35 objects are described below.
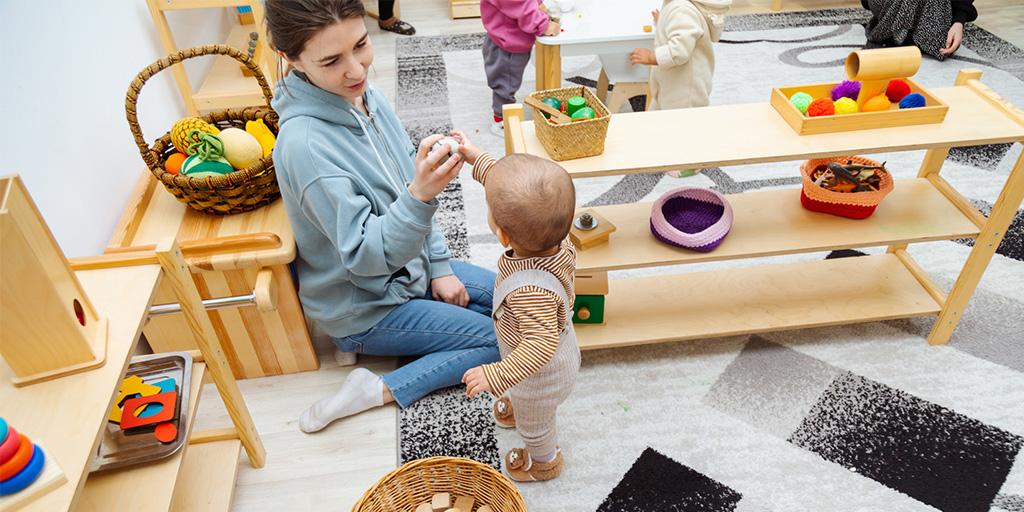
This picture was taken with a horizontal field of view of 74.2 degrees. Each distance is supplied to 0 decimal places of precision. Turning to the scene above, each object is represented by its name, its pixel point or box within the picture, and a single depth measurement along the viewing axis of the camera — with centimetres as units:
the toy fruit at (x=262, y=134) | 169
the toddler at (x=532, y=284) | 110
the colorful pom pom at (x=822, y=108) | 149
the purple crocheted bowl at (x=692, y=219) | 161
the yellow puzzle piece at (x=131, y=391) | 126
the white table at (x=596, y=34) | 239
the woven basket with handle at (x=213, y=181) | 152
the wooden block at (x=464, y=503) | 139
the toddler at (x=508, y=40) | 244
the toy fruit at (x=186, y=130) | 158
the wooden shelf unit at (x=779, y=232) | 144
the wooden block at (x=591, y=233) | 162
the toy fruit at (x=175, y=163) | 162
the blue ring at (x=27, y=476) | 76
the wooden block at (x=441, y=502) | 139
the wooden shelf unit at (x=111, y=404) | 85
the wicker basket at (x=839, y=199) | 166
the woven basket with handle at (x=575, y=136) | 136
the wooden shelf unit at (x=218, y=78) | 205
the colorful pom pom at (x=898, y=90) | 154
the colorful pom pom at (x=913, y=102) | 148
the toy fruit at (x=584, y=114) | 144
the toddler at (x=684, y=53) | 218
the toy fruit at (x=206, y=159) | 156
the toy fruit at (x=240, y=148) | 157
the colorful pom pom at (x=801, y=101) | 154
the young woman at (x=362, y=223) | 126
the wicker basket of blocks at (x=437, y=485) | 134
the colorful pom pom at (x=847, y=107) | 151
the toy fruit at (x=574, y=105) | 148
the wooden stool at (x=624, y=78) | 270
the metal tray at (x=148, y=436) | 119
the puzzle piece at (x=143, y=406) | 123
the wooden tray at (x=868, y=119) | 145
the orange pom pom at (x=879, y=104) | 149
